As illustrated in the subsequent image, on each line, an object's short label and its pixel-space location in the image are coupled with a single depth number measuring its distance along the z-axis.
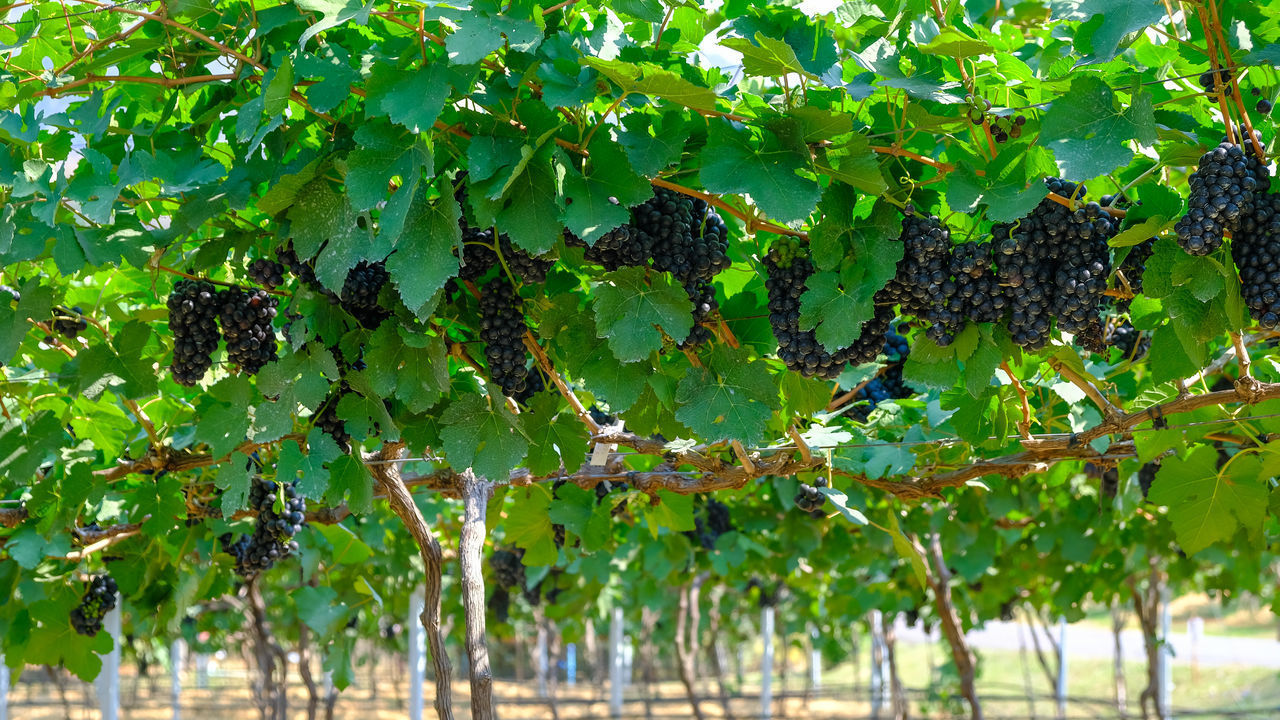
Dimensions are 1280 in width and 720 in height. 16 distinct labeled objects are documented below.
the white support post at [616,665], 9.68
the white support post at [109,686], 4.65
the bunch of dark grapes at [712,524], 5.89
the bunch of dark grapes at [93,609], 3.86
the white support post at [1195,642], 21.33
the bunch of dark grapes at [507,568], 7.04
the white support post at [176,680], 9.48
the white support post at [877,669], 12.08
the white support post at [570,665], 20.59
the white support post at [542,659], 13.76
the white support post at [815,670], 19.19
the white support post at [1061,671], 10.84
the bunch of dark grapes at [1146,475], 4.09
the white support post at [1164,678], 8.70
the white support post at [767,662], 10.36
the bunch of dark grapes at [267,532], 3.54
